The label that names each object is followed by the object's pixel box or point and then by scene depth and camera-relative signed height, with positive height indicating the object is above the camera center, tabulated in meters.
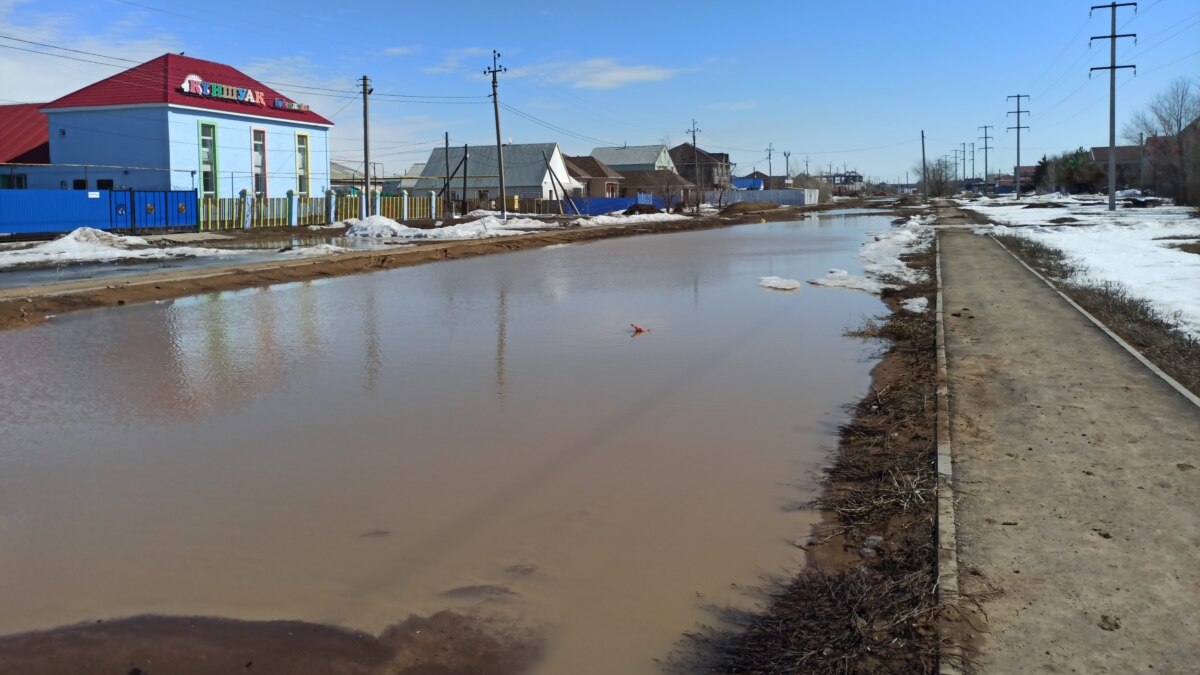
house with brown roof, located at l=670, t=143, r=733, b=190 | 127.44 +12.92
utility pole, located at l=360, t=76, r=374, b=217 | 46.06 +5.40
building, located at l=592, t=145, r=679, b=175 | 108.62 +12.10
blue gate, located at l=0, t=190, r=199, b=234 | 31.61 +2.05
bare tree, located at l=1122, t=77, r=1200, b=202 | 64.88 +8.16
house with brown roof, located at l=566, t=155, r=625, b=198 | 94.31 +8.79
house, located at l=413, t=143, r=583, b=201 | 80.31 +8.01
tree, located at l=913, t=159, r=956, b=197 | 162.12 +13.97
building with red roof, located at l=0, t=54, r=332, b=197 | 41.09 +6.04
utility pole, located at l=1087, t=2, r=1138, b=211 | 61.09 +10.53
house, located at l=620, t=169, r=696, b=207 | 93.31 +8.13
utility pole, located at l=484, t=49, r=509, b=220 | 53.16 +8.85
